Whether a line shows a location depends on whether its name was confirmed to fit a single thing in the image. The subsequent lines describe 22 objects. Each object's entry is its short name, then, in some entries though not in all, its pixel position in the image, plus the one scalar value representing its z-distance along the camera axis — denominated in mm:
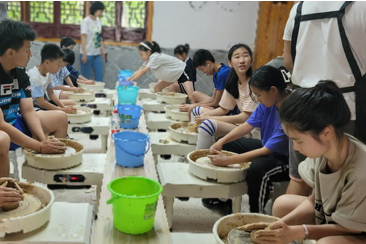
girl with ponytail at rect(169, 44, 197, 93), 4723
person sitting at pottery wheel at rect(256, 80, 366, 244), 1244
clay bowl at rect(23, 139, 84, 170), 1957
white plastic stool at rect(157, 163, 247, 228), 1928
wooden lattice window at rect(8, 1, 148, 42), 6234
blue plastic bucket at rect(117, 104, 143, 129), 2617
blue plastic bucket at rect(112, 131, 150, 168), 1891
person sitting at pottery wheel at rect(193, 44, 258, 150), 2605
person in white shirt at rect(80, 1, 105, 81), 5973
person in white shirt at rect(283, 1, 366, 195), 1714
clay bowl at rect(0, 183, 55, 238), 1232
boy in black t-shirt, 2064
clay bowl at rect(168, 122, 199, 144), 2630
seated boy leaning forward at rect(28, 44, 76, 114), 3119
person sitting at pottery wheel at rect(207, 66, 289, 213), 2047
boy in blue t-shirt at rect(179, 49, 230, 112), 3631
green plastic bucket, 1244
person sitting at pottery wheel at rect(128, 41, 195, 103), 4750
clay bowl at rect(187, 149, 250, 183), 1964
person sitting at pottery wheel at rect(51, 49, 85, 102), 3838
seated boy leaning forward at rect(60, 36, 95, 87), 4905
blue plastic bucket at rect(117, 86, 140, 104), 3527
